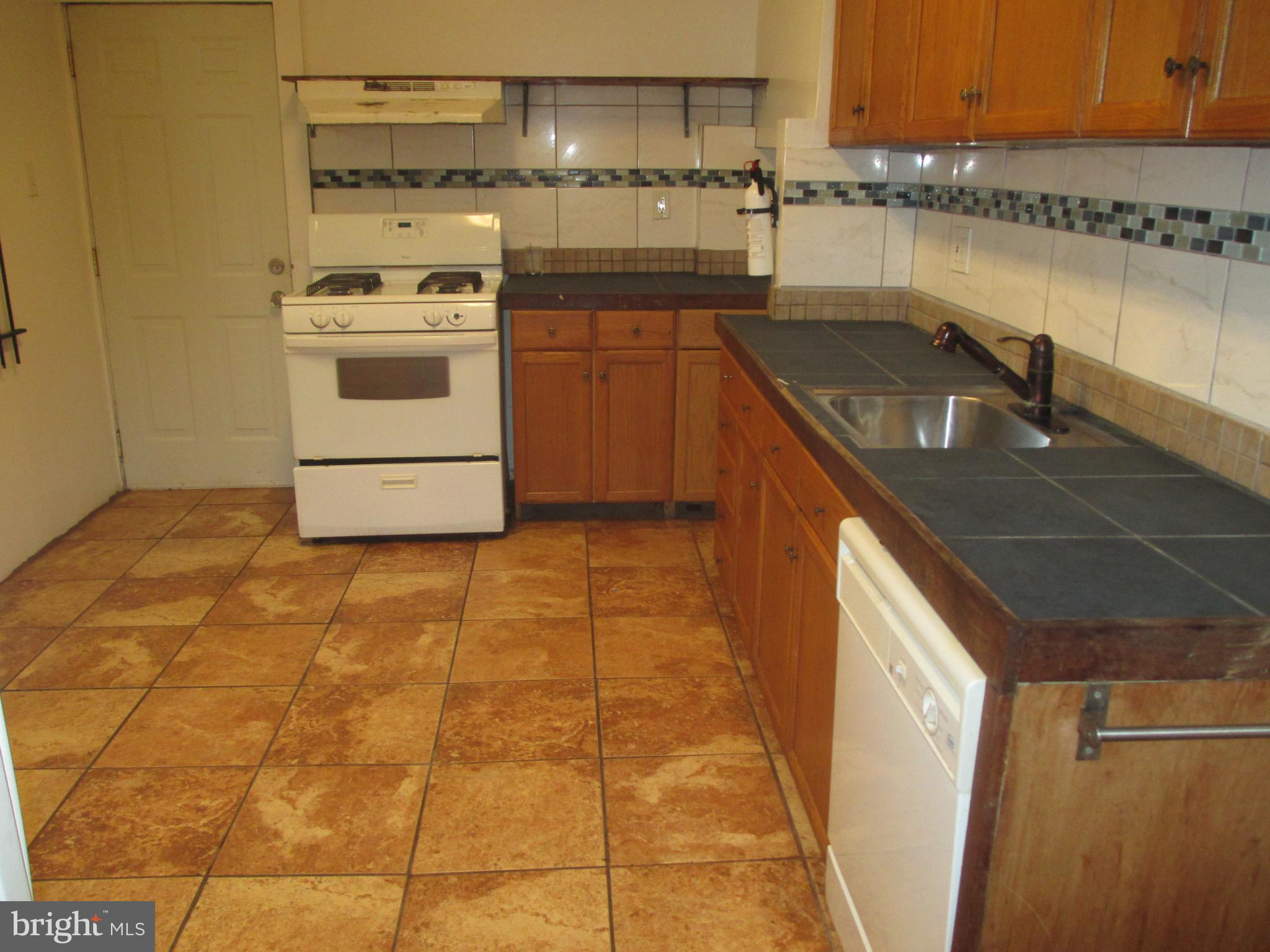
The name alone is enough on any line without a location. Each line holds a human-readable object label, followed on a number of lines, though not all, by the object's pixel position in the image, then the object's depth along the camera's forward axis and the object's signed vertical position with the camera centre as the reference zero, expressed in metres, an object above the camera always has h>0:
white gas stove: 3.48 -0.72
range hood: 3.58 +0.31
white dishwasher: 1.22 -0.73
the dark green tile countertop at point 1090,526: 1.21 -0.45
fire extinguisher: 3.34 -0.08
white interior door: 3.89 -0.16
